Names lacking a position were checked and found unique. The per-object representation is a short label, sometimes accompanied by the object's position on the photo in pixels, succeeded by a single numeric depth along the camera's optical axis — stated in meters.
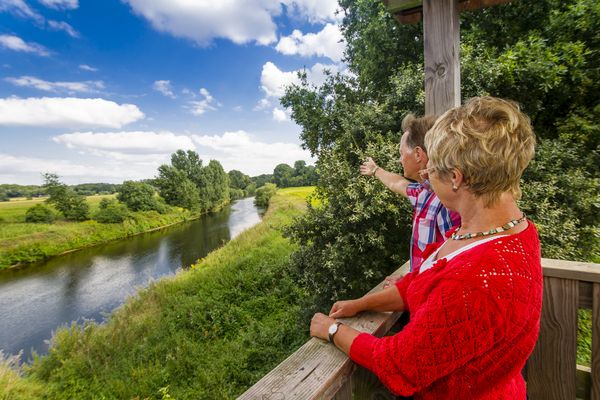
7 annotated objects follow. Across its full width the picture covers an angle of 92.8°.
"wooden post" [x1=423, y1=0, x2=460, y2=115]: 1.96
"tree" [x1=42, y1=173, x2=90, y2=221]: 28.56
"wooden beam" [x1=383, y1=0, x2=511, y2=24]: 2.06
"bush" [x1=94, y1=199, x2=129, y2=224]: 28.41
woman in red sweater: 0.70
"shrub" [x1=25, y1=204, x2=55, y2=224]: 26.61
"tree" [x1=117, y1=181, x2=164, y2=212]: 33.66
